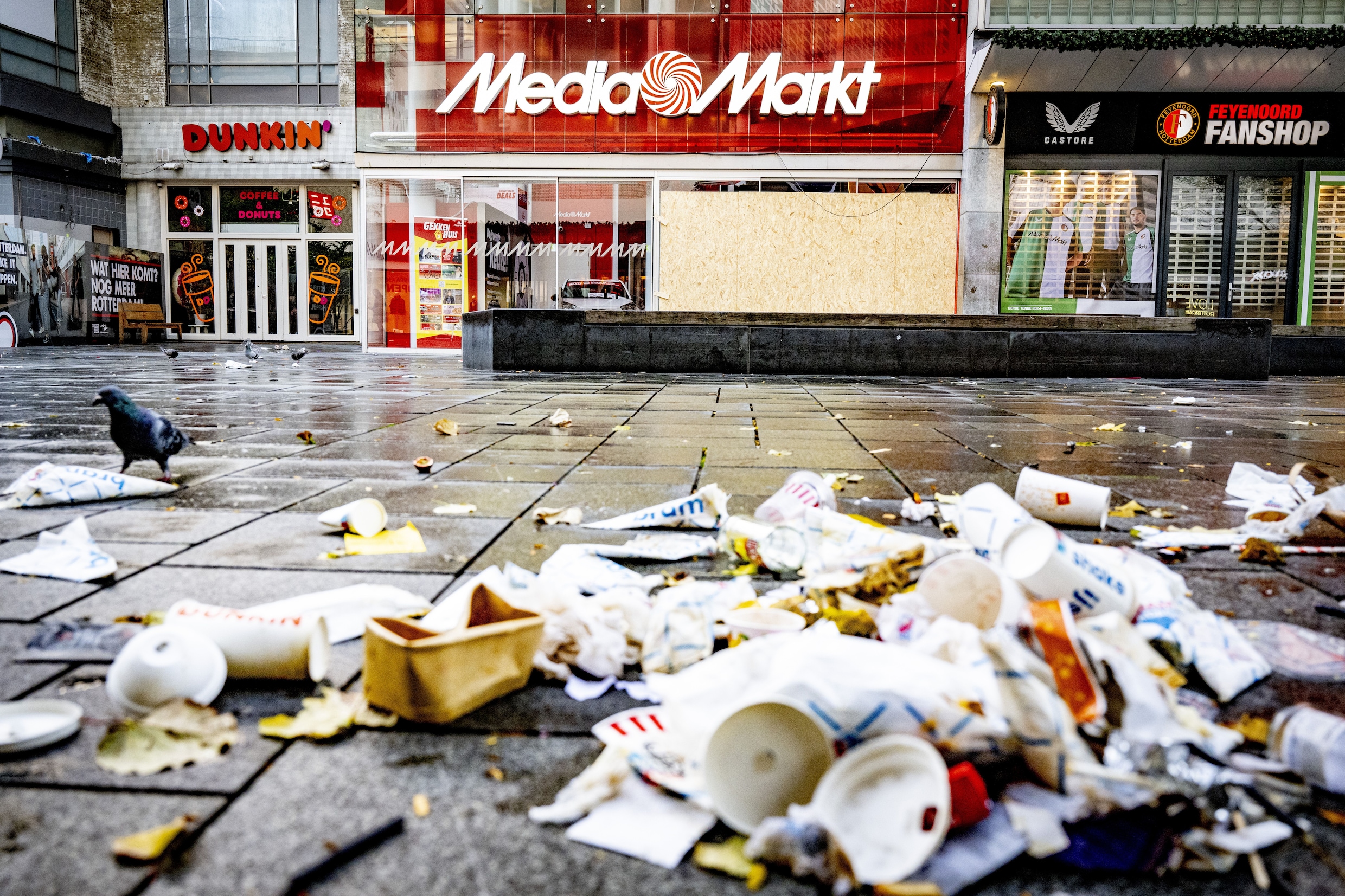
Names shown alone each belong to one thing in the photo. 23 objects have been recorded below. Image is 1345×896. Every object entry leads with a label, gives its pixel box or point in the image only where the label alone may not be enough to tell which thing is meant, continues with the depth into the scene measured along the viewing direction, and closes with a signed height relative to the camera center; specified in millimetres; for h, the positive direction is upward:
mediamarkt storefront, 14320 +3147
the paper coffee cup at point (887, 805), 1039 -516
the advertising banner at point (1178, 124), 13664 +3574
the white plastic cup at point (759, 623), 1743 -495
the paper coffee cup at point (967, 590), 1609 -395
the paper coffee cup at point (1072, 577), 1697 -391
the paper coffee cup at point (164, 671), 1415 -495
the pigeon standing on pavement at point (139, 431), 3207 -283
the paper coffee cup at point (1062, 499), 2729 -397
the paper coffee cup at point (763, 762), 1153 -502
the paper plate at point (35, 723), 1309 -542
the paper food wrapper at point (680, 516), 2760 -467
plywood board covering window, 14383 +1692
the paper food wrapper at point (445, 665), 1410 -485
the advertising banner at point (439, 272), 15141 +1355
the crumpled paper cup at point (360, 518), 2586 -456
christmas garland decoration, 12164 +4289
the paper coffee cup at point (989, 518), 2023 -345
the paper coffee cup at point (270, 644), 1567 -489
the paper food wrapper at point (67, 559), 2156 -497
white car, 15039 +1017
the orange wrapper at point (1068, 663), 1317 -435
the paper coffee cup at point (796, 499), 2635 -395
